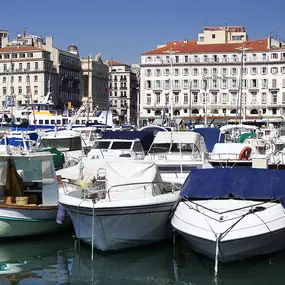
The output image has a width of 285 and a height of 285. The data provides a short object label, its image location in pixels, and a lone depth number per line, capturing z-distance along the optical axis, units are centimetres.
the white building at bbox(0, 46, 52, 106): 12156
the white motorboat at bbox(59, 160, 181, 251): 1742
